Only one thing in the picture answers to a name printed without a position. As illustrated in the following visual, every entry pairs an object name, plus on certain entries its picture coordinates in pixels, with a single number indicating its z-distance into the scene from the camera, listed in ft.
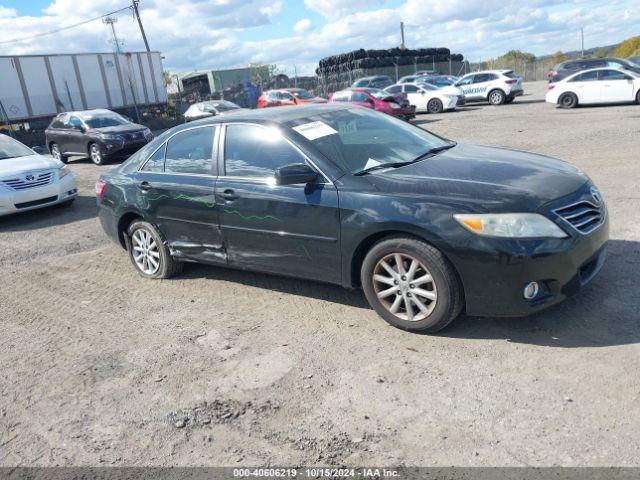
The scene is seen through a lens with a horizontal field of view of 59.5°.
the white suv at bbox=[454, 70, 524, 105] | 83.35
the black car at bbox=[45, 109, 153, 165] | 52.39
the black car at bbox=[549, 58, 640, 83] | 70.08
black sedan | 12.12
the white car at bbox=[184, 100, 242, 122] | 77.66
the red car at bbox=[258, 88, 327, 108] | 74.64
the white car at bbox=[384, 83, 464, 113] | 80.64
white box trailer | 88.12
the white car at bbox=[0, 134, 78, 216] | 29.63
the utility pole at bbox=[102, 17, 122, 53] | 183.83
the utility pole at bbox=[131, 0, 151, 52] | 127.85
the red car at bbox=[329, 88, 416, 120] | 68.23
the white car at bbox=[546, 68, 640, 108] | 63.52
